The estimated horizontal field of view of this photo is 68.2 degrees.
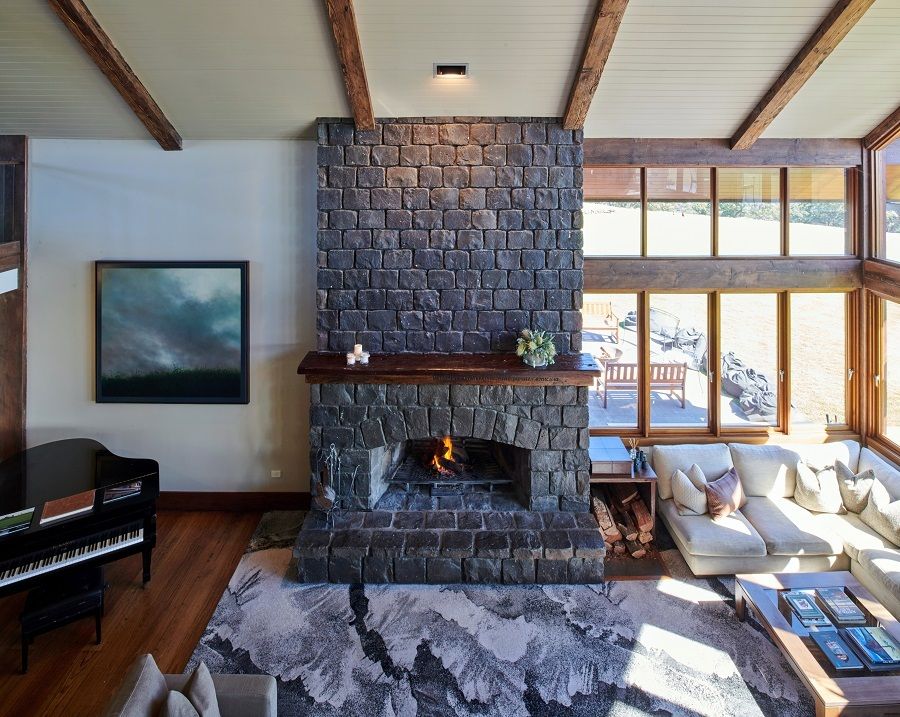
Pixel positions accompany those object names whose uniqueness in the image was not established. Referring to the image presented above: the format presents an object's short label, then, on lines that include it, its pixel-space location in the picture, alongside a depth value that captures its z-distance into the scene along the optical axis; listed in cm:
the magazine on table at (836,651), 417
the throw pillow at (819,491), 610
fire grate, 627
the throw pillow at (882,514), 562
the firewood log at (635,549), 601
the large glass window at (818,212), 677
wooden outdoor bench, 698
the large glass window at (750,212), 675
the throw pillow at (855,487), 600
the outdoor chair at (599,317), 689
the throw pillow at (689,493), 601
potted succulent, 572
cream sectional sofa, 550
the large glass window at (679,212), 671
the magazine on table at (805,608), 454
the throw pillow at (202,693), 321
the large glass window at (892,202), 647
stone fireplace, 582
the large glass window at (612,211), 671
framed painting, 651
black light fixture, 530
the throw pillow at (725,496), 594
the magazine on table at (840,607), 455
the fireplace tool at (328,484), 579
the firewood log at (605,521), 617
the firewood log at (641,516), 615
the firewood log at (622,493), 647
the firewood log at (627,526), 618
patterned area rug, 424
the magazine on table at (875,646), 414
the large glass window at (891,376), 656
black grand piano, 447
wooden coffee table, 388
